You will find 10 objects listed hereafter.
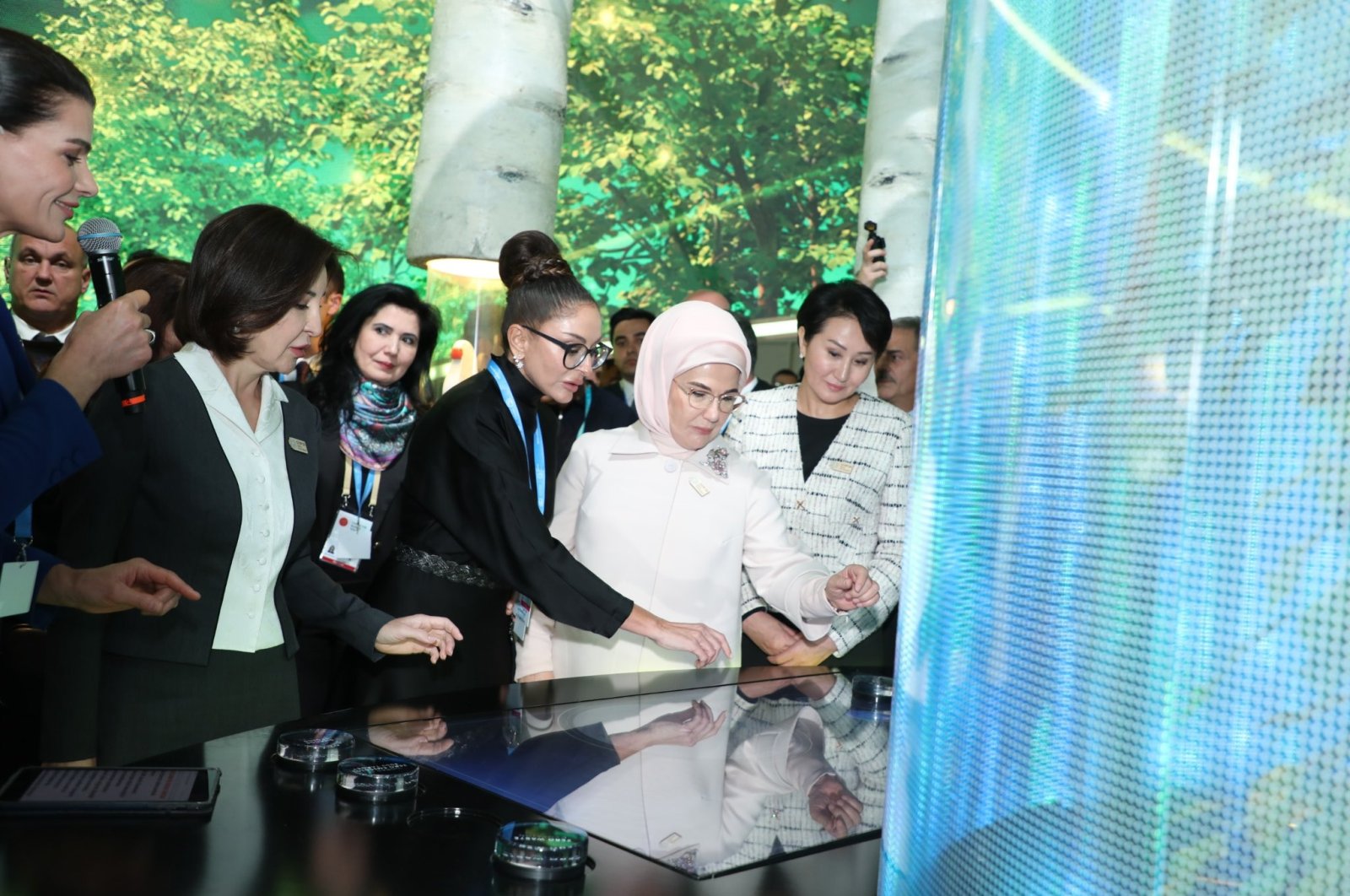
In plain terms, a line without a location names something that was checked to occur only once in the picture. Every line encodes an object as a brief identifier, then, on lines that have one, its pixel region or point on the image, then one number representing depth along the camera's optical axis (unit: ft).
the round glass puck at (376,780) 4.33
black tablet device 4.02
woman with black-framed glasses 8.53
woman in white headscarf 8.54
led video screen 1.84
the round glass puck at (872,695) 7.07
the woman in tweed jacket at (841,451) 10.78
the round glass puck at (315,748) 4.68
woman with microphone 5.05
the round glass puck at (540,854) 3.64
